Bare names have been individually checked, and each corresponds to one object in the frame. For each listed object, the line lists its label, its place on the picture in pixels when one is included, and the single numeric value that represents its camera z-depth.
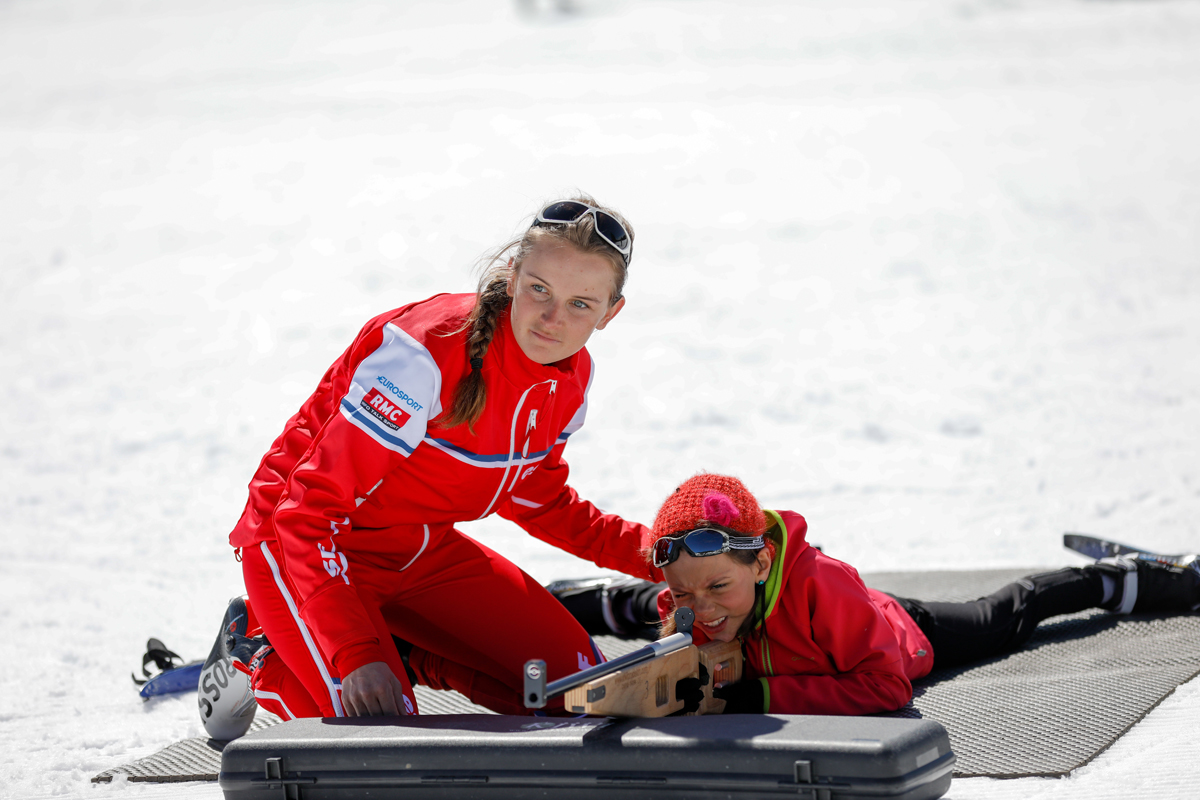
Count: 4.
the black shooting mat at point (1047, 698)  4.71
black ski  7.27
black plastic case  3.67
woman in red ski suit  4.65
